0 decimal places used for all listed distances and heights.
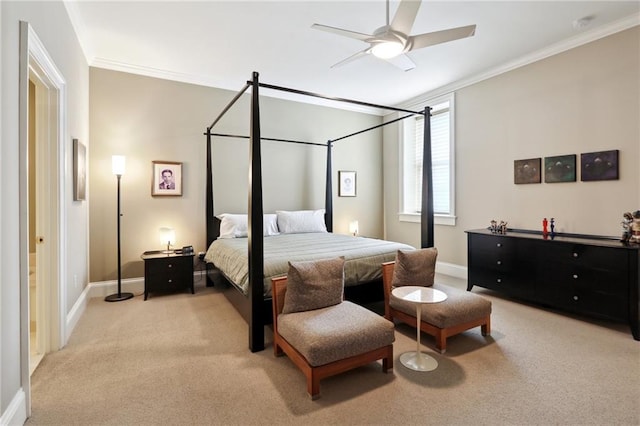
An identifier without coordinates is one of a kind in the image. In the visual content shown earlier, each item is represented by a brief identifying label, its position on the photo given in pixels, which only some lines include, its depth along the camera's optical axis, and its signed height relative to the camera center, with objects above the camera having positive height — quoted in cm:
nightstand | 397 -77
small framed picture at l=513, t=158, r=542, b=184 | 394 +51
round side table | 228 -70
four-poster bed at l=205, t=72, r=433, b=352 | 257 -32
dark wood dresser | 285 -62
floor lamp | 382 +19
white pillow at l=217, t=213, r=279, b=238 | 435 -20
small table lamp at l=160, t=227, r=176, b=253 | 434 -35
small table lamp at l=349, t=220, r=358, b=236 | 569 -30
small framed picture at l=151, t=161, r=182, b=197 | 434 +46
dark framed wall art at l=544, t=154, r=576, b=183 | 363 +50
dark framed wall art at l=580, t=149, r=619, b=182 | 330 +49
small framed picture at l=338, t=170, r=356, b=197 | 591 +53
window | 507 +84
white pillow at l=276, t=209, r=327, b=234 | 483 -16
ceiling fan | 227 +134
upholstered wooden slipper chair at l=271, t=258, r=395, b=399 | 200 -79
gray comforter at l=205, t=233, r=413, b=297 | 287 -44
